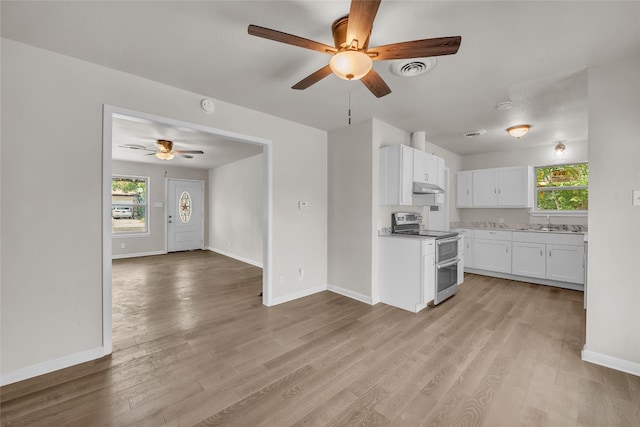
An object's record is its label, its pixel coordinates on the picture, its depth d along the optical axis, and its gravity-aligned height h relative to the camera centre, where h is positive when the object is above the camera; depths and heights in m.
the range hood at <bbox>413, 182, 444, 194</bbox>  3.84 +0.37
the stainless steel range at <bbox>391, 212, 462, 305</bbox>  3.57 -0.52
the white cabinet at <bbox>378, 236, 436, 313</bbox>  3.34 -0.76
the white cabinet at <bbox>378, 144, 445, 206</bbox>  3.58 +0.57
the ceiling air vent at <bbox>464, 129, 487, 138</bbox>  4.14 +1.29
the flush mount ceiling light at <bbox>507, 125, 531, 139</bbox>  3.78 +1.21
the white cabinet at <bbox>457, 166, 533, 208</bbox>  4.93 +0.52
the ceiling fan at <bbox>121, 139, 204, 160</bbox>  4.84 +1.20
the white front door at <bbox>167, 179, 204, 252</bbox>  7.73 -0.10
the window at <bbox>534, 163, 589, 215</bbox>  4.77 +0.48
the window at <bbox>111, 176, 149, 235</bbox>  6.91 +0.16
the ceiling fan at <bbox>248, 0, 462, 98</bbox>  1.47 +1.00
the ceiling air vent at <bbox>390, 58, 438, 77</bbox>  2.19 +1.25
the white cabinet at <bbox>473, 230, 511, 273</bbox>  4.83 -0.68
